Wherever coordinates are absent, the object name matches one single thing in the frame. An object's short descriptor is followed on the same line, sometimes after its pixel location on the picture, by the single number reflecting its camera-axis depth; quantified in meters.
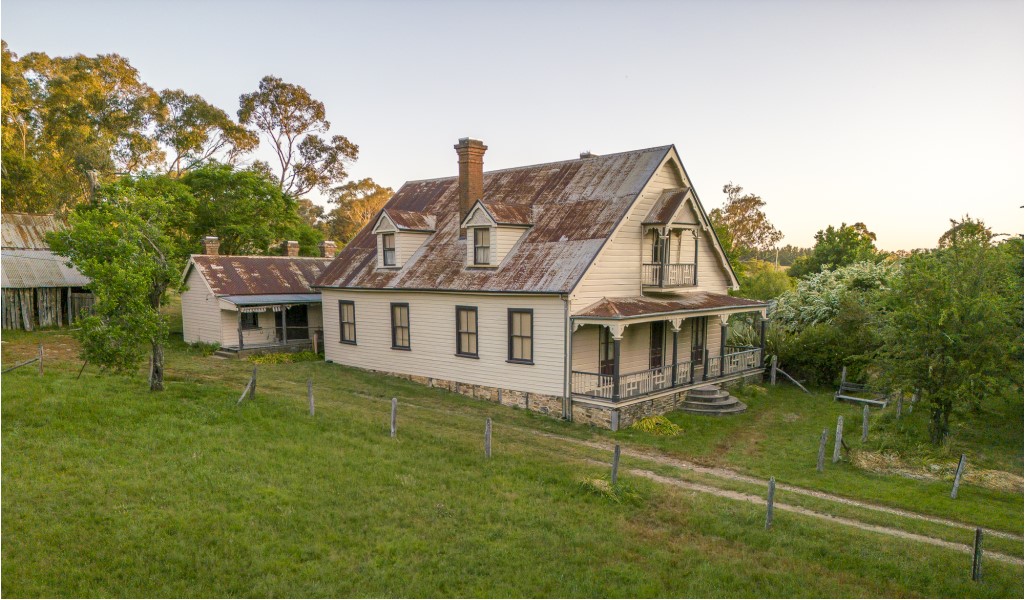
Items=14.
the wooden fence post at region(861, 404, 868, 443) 17.17
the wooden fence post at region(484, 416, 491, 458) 14.45
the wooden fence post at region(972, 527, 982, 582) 9.52
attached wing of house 28.83
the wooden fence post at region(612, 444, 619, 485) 12.98
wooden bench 22.18
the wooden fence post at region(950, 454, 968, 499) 13.08
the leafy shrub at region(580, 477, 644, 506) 12.45
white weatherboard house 20.08
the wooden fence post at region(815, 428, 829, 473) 15.02
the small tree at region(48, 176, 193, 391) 16.39
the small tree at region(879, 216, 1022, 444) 15.64
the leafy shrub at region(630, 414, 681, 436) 18.92
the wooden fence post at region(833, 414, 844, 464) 15.37
